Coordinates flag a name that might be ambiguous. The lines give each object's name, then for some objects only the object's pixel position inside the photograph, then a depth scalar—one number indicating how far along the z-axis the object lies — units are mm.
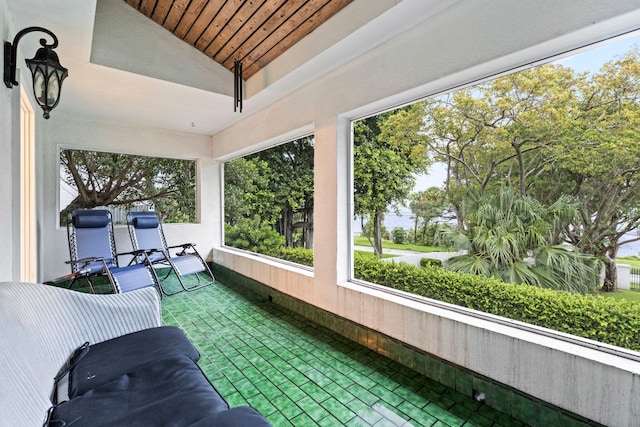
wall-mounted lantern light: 2094
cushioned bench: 1214
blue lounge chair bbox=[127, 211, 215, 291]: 4734
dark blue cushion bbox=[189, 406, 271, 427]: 1179
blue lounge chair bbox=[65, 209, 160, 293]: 3917
